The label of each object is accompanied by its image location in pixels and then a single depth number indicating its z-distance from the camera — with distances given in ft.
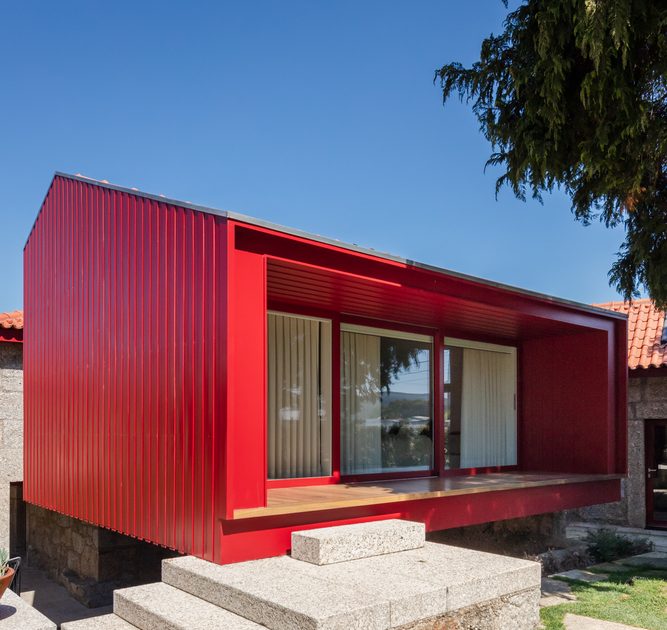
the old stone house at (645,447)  39.73
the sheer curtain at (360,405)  28.96
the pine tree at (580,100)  18.89
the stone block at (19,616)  14.66
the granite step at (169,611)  14.55
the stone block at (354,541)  17.61
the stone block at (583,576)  26.35
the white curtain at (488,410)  34.47
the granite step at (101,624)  15.80
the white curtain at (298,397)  26.73
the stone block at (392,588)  14.52
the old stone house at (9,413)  32.04
